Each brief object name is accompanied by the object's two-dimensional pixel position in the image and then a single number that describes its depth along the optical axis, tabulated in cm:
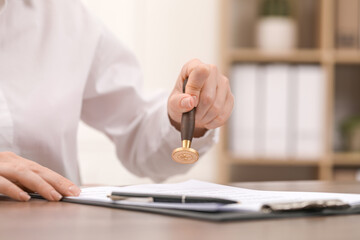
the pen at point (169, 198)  101
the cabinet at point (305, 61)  291
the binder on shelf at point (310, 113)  289
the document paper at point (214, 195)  102
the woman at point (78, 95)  174
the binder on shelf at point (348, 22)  289
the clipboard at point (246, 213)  93
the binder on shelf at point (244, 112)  289
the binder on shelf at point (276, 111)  288
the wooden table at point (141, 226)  83
